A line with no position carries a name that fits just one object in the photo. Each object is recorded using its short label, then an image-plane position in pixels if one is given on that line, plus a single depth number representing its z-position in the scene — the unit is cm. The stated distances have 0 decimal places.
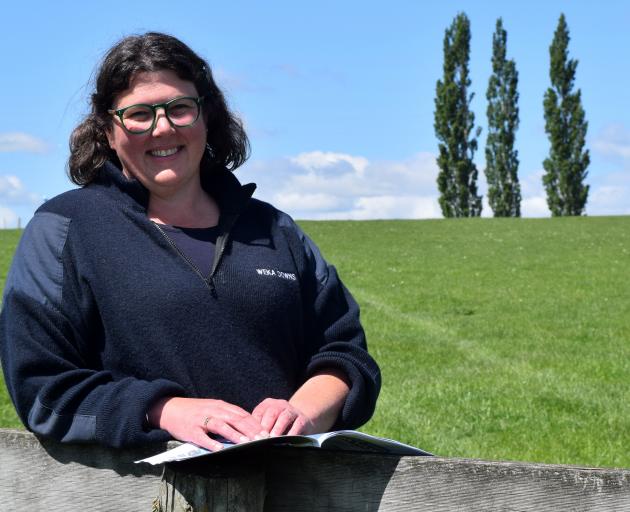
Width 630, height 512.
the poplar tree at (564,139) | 5078
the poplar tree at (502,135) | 5297
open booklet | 194
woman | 228
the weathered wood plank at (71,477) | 213
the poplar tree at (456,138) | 5278
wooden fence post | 195
